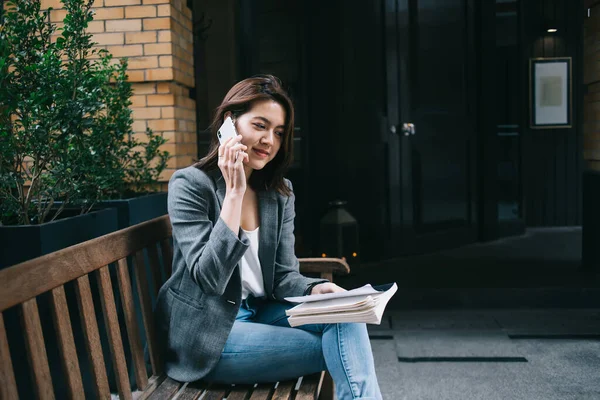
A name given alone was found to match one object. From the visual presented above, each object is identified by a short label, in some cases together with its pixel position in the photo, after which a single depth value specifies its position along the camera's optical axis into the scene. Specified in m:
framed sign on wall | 7.39
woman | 1.85
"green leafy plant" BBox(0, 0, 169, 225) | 2.23
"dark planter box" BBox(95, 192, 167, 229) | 2.72
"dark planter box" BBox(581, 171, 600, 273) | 4.52
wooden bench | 1.33
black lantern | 4.79
